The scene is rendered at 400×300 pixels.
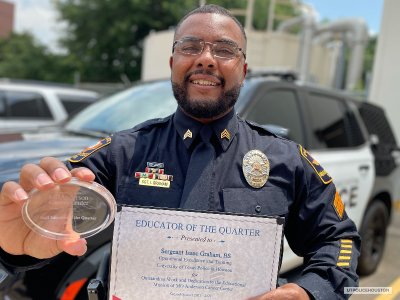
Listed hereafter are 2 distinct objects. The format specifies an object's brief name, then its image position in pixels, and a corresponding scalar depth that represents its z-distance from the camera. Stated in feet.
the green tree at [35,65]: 97.04
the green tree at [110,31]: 86.02
